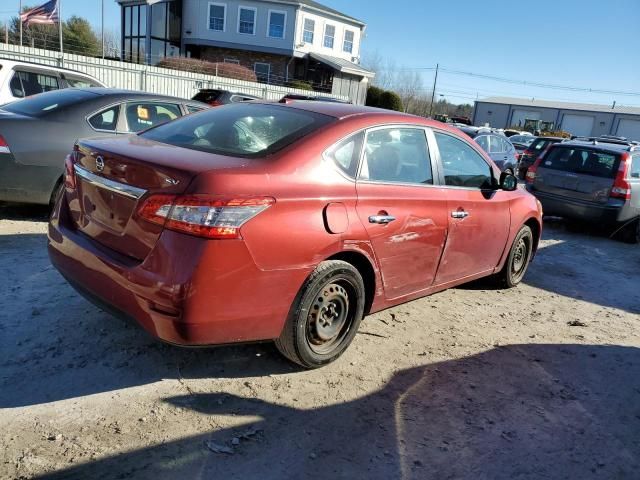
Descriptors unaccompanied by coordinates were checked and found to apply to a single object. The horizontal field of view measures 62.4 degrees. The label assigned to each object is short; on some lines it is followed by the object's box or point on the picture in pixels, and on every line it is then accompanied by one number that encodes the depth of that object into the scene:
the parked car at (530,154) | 17.05
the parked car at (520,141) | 22.72
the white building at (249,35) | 34.88
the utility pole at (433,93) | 67.14
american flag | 20.42
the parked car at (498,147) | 13.82
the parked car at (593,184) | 8.64
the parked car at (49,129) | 5.32
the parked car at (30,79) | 8.03
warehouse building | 62.50
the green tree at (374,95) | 39.30
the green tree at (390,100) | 38.22
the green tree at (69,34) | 37.38
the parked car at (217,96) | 13.01
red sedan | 2.70
